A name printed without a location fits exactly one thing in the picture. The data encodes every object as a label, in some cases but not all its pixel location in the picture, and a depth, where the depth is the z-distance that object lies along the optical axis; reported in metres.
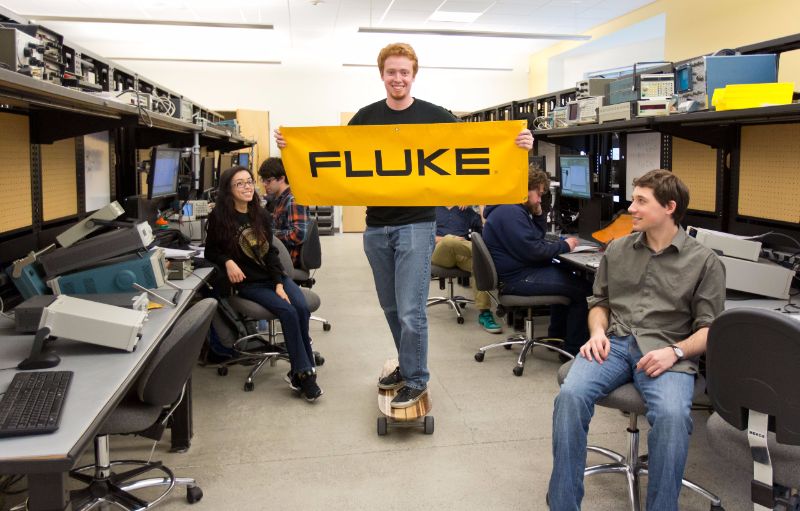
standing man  2.65
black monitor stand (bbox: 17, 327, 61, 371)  1.73
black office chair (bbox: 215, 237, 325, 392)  3.36
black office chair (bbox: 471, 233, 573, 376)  3.58
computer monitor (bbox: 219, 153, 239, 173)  6.87
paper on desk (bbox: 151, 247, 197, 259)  3.10
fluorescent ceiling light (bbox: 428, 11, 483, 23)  7.78
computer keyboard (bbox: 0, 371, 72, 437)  1.35
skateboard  2.72
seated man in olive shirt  1.88
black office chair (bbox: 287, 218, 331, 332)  4.17
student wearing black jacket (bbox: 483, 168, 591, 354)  3.57
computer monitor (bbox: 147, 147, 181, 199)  3.81
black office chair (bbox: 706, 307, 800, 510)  1.52
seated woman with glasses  3.34
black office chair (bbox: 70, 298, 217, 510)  1.92
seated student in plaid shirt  4.11
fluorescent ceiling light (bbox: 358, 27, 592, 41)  8.48
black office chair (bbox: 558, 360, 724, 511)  2.04
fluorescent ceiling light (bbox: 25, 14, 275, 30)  7.79
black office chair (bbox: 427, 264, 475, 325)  4.80
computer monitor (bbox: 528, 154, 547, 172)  5.18
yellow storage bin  2.51
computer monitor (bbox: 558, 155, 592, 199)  4.32
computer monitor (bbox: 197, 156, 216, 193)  5.49
